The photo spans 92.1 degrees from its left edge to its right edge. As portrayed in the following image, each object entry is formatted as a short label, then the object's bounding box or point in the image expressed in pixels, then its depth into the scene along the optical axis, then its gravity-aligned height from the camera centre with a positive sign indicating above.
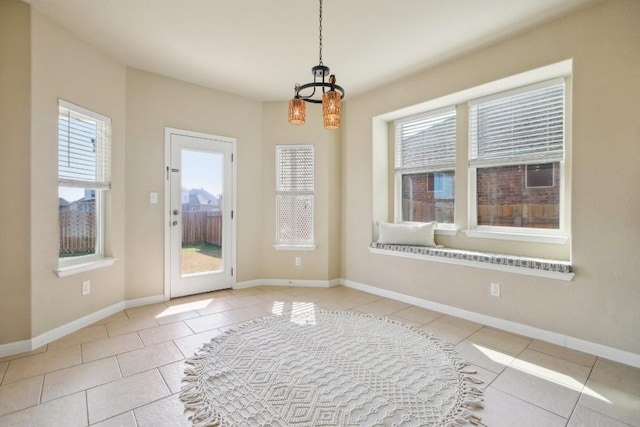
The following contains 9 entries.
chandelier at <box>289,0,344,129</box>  2.17 +0.79
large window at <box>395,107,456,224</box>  3.79 +0.61
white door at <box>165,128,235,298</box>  3.89 -0.02
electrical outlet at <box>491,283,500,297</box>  3.04 -0.76
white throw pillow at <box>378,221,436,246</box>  3.80 -0.27
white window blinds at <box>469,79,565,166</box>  2.96 +0.90
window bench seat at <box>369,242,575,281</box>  2.66 -0.47
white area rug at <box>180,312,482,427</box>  1.74 -1.14
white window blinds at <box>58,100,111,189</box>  2.88 +0.64
